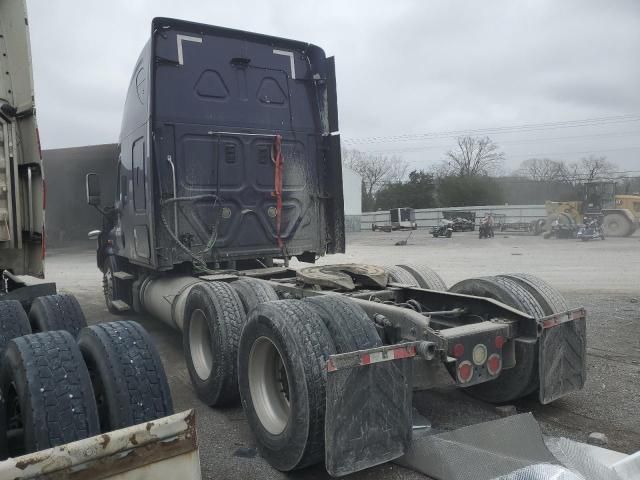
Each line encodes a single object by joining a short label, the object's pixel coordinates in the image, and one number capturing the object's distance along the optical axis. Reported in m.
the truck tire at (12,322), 3.41
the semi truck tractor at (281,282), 3.07
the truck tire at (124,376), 2.40
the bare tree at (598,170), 48.72
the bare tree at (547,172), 47.91
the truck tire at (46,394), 2.18
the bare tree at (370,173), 75.06
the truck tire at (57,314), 3.69
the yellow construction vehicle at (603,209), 27.16
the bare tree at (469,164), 65.25
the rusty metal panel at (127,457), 1.76
